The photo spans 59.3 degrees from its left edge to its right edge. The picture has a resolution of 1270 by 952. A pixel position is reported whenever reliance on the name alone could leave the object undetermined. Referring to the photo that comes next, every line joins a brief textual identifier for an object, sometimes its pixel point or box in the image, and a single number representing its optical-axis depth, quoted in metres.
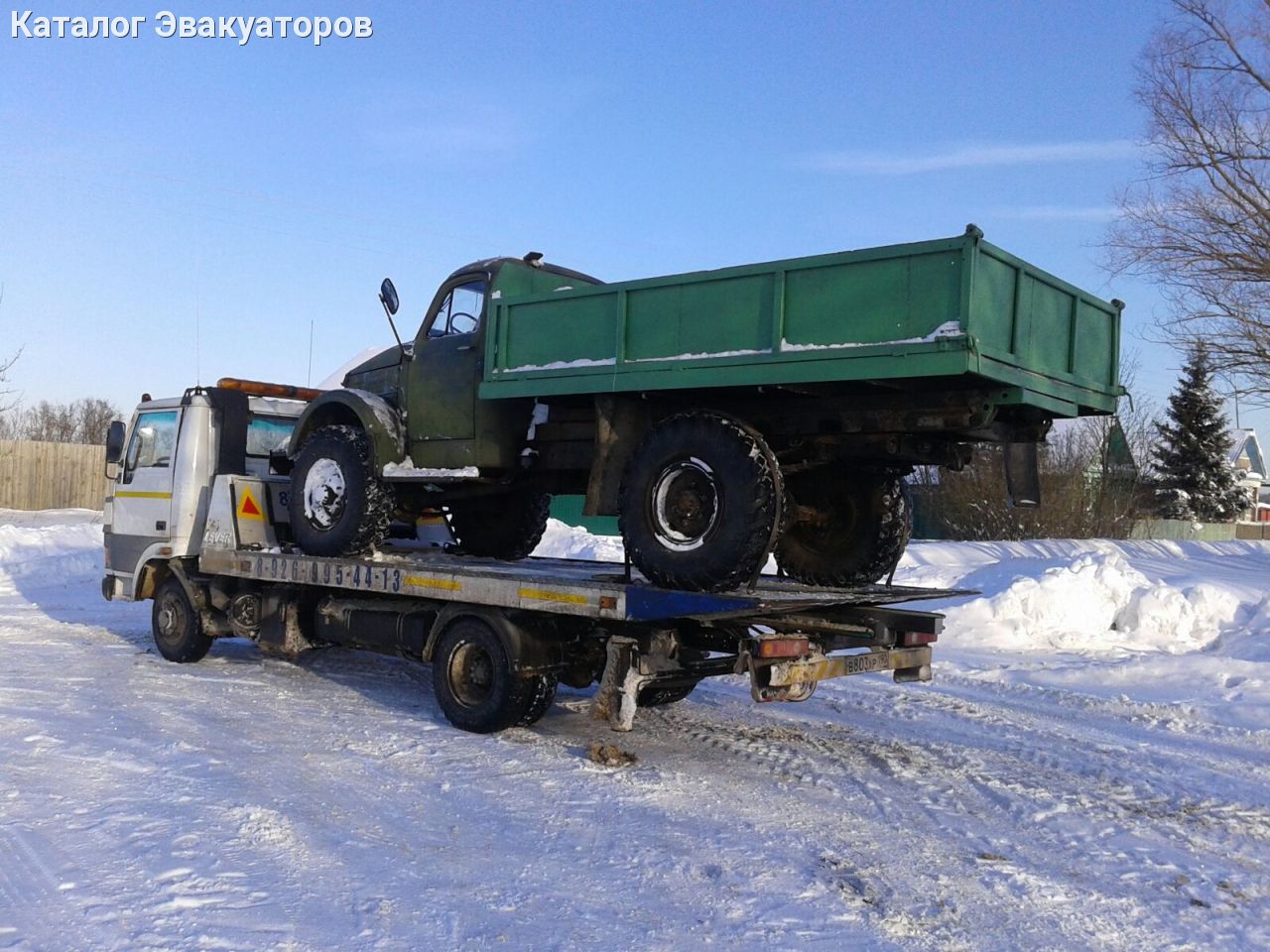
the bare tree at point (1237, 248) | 20.98
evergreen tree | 41.66
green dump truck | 5.93
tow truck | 6.61
